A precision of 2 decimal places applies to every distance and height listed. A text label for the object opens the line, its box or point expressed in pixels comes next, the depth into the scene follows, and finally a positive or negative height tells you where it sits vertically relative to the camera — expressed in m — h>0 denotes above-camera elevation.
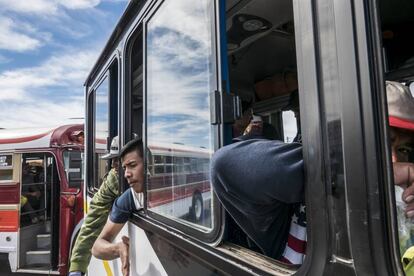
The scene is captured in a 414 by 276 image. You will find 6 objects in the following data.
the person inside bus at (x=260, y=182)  0.89 -0.04
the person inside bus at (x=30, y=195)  6.53 -0.37
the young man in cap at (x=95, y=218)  2.76 -0.34
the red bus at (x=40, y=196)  6.24 -0.38
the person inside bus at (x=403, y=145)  0.76 +0.04
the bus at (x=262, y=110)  0.71 +0.17
